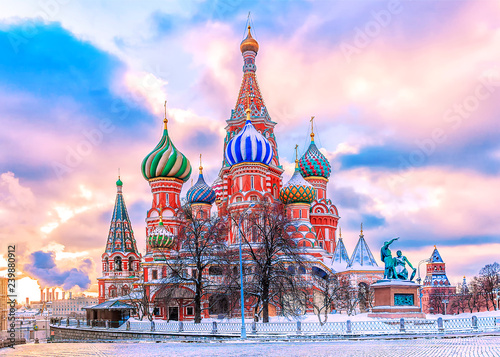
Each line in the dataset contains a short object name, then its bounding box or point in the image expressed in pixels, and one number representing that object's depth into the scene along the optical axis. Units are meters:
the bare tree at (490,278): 63.06
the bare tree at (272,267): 32.34
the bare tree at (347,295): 43.19
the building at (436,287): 82.69
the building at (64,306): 143.00
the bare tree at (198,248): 36.66
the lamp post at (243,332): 23.35
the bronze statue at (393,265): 30.59
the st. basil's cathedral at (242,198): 48.81
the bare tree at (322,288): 39.12
